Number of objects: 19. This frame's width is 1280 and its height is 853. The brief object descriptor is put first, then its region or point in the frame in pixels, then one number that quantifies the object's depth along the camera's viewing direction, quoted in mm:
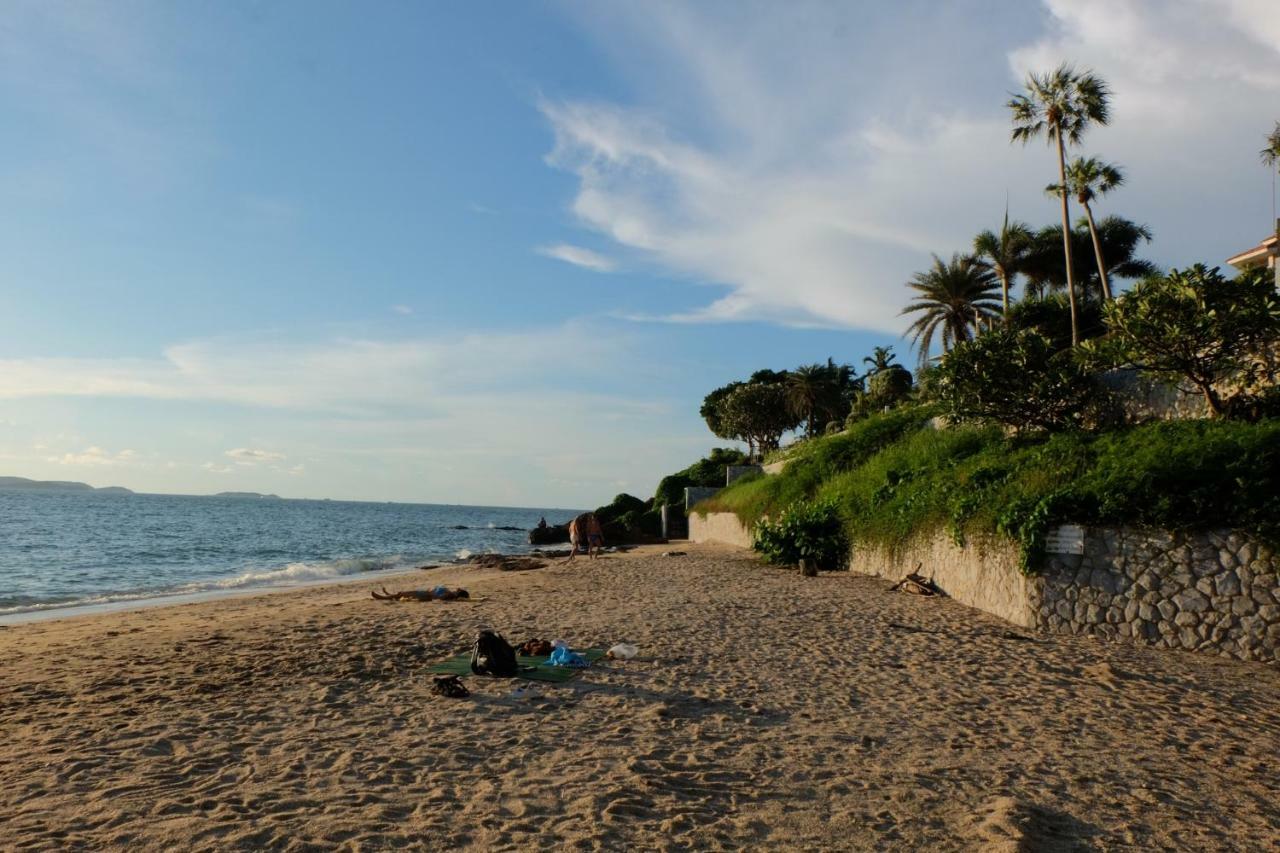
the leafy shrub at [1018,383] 16875
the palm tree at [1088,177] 31891
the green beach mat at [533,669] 8594
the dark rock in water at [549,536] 52656
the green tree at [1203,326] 13320
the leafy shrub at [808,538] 20031
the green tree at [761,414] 57375
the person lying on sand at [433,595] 16047
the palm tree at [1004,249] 40212
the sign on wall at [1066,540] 11383
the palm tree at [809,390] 52844
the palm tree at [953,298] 41259
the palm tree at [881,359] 63375
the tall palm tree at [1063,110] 29234
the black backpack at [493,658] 8602
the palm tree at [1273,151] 24516
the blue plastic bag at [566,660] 9062
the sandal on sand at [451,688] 7820
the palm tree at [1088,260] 45344
